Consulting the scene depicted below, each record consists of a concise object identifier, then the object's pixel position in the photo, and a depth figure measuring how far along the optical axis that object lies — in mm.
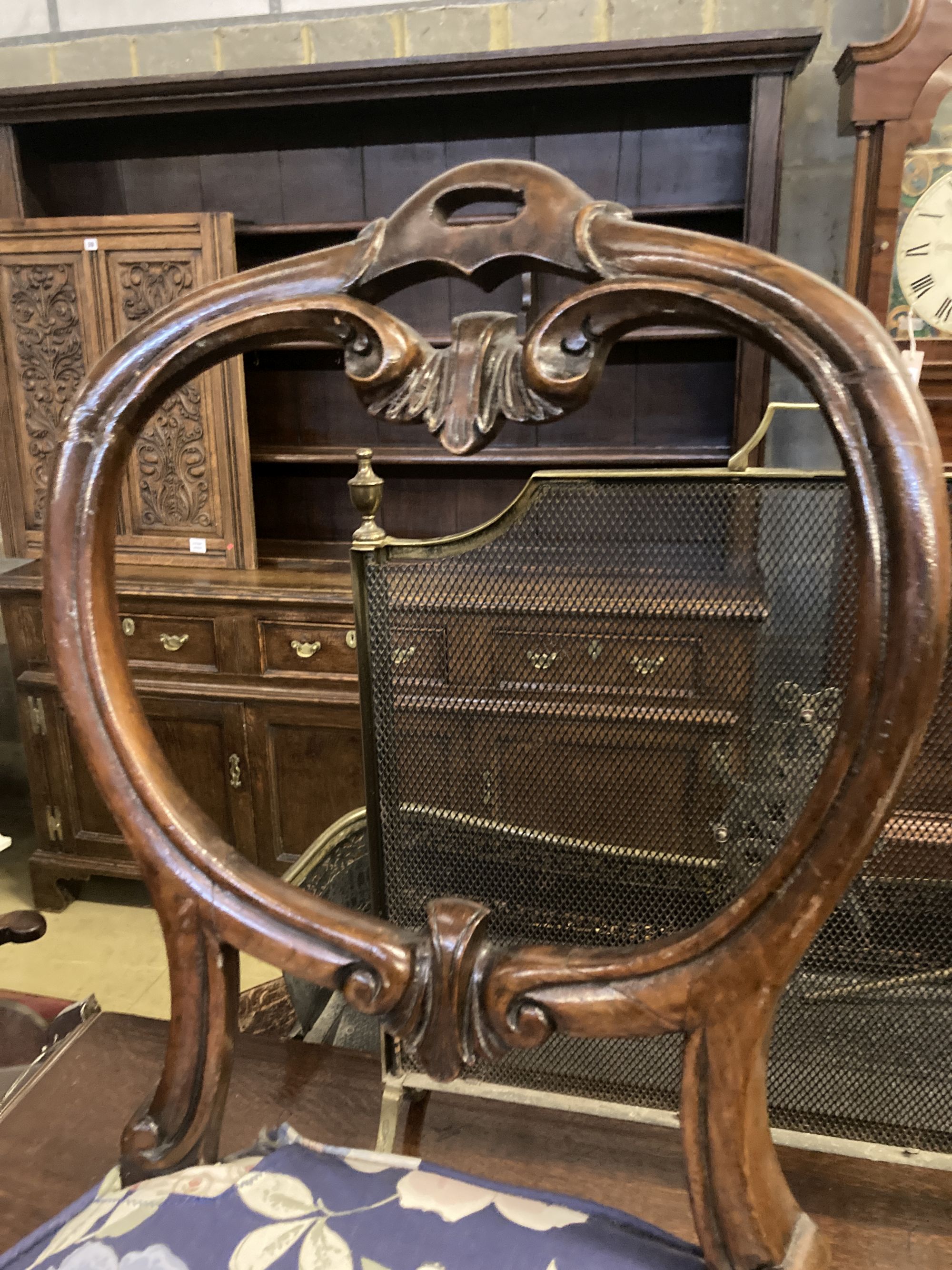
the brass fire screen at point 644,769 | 799
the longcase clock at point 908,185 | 1634
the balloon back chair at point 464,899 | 330
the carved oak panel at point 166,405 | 2021
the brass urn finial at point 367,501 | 796
